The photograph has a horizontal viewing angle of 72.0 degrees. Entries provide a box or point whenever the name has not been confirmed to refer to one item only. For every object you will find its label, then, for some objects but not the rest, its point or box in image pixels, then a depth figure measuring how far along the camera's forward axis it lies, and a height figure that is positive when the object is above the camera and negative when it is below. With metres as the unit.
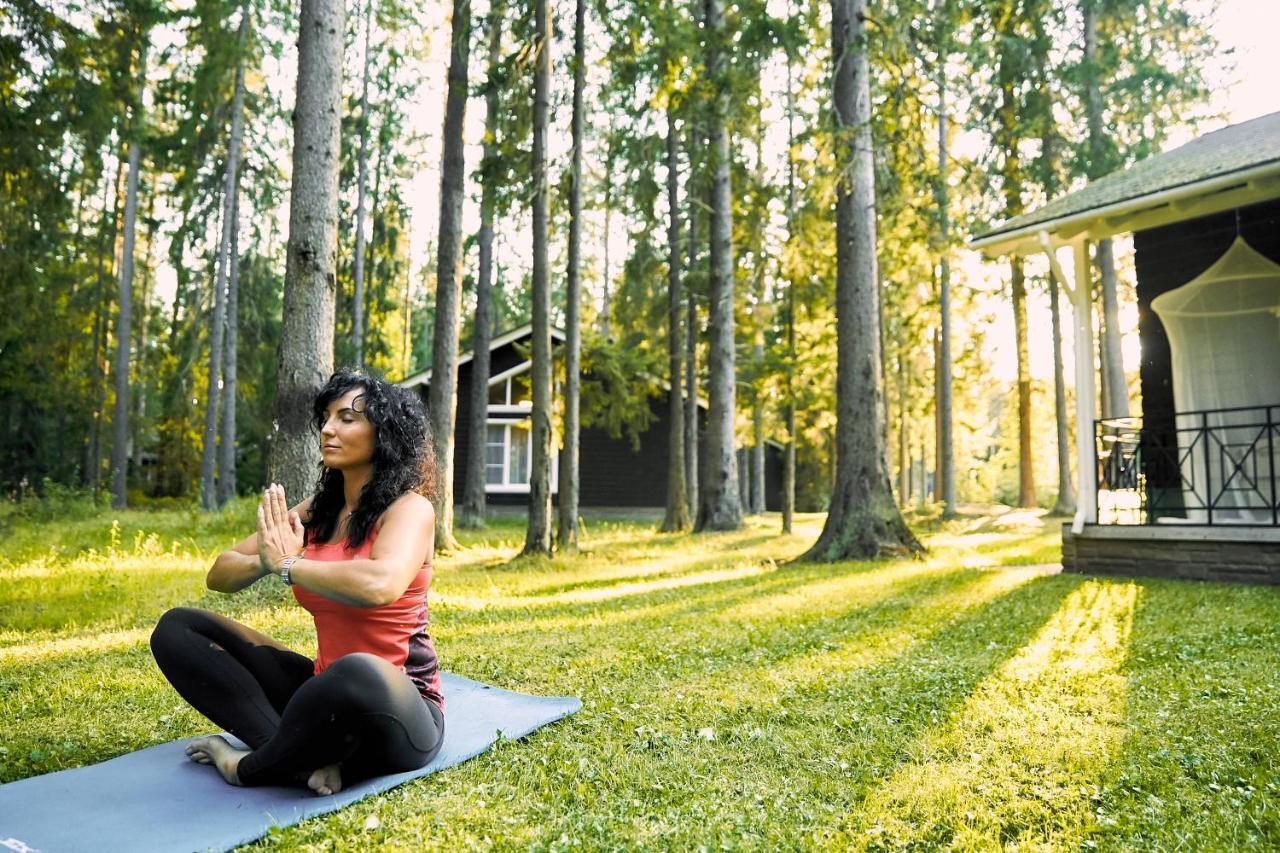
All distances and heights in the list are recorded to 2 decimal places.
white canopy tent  9.57 +1.17
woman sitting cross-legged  2.91 -0.54
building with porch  8.90 +1.50
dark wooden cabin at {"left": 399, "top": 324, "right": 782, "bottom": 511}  24.30 +0.91
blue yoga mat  2.68 -1.08
